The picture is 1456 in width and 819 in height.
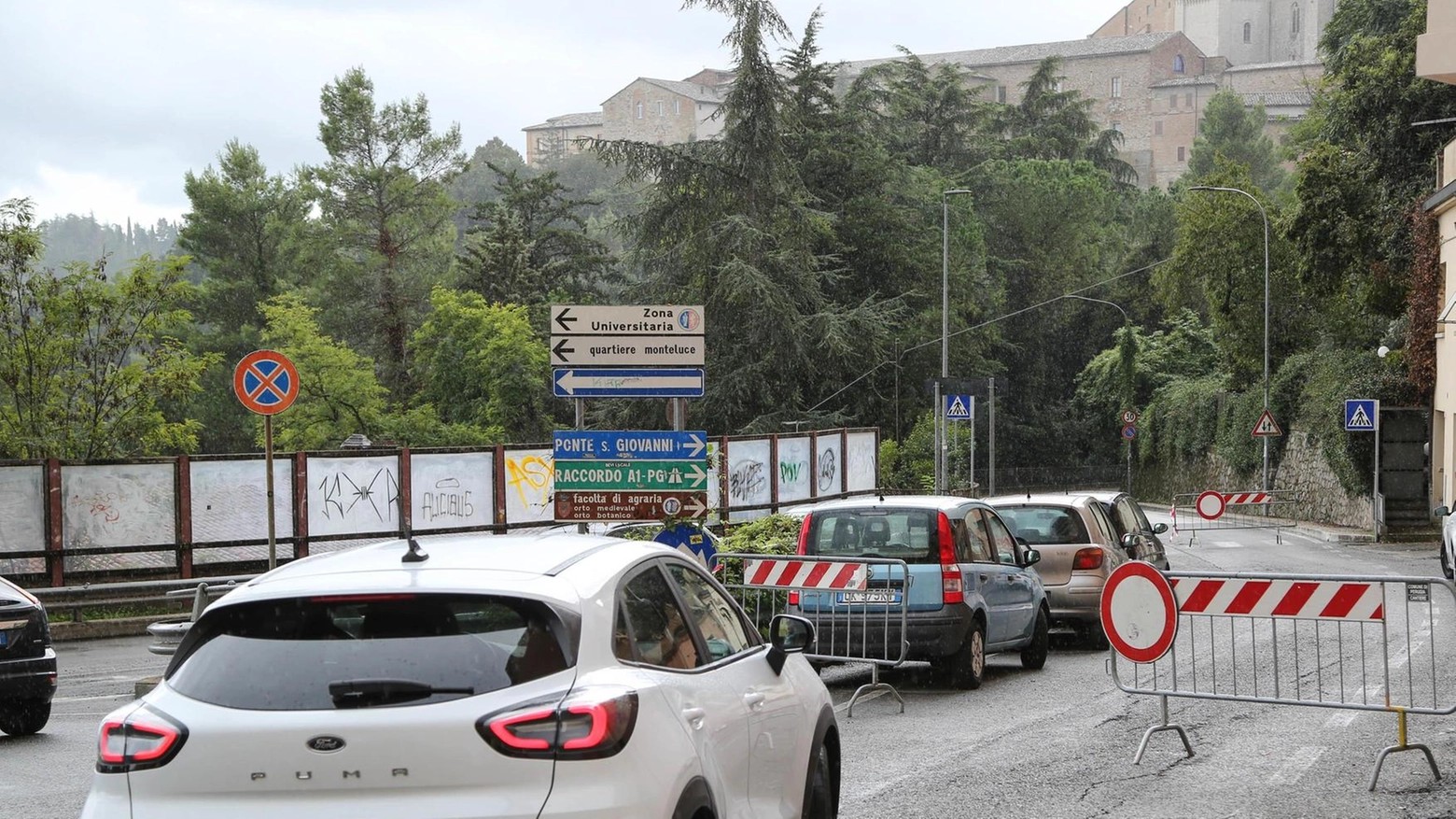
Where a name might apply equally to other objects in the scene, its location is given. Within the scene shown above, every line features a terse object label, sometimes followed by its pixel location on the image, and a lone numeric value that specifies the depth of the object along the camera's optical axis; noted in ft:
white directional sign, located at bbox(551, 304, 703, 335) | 49.90
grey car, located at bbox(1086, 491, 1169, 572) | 56.50
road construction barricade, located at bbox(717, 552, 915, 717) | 39.17
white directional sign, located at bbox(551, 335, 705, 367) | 50.14
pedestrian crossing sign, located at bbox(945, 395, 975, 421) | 113.91
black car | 36.88
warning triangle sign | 152.46
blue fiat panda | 40.42
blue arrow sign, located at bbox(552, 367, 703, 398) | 49.90
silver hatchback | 52.13
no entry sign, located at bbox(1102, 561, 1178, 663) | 32.37
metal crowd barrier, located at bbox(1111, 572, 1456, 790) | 30.86
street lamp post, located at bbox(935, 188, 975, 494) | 126.00
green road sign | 48.11
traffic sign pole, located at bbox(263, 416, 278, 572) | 54.42
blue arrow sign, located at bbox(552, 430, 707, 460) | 48.39
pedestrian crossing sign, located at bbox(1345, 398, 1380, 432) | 117.60
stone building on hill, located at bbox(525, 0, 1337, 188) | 462.60
